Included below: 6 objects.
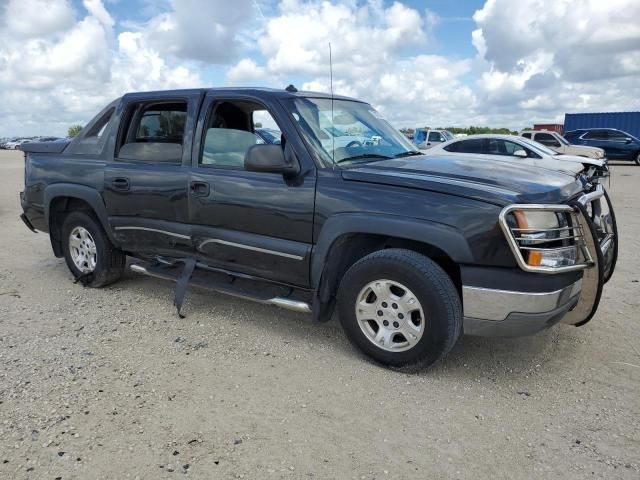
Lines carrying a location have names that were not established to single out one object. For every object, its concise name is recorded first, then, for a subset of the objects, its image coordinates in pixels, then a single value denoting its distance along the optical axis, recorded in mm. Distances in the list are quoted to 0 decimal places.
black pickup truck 3105
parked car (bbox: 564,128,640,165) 23203
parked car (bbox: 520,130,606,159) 17344
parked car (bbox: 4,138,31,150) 55719
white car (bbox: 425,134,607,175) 11203
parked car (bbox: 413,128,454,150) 24170
